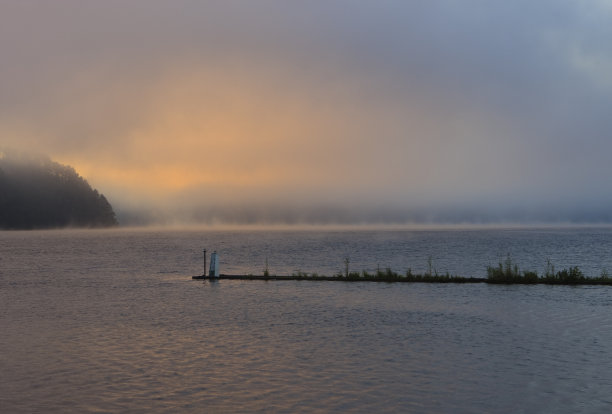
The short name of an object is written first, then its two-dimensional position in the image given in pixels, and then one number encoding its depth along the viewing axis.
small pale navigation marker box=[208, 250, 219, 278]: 45.75
